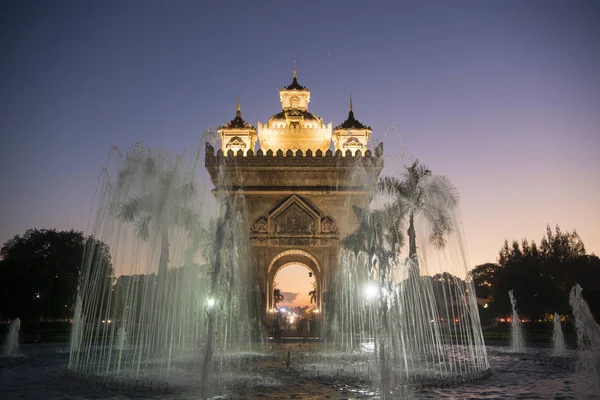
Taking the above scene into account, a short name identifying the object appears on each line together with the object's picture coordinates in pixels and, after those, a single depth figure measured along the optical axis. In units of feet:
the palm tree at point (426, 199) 78.59
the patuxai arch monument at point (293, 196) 98.68
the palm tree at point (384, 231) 81.05
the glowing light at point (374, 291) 83.56
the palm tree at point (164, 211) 60.39
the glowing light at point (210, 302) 35.78
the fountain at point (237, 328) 38.01
